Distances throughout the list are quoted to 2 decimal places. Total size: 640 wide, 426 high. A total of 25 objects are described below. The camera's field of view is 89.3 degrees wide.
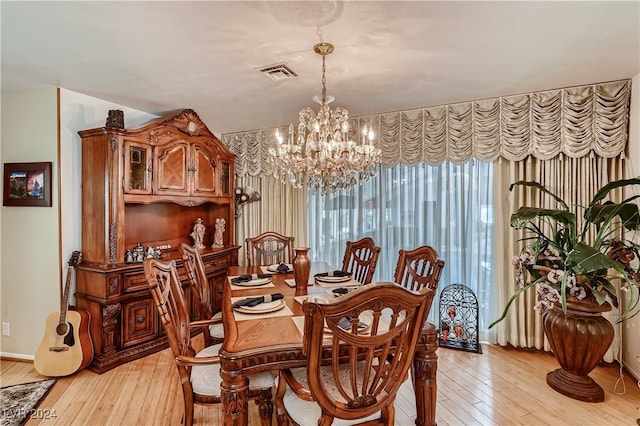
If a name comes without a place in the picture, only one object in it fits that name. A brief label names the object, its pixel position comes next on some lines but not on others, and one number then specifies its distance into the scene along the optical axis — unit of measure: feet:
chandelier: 7.55
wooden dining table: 4.77
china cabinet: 9.44
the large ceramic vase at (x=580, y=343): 7.73
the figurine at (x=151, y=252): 10.81
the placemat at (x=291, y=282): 8.46
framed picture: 9.71
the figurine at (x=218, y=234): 13.78
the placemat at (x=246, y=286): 8.16
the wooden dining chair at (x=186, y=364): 5.72
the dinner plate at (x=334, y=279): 8.66
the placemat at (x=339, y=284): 8.40
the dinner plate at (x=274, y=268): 10.03
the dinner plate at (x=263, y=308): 6.31
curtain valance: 9.22
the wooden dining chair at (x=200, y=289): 8.06
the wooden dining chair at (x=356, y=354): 4.01
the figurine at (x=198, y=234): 13.20
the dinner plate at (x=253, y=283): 8.30
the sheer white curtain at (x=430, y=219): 11.20
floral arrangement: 7.20
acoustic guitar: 8.86
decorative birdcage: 10.77
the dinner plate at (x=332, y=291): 7.36
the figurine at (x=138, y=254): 10.41
